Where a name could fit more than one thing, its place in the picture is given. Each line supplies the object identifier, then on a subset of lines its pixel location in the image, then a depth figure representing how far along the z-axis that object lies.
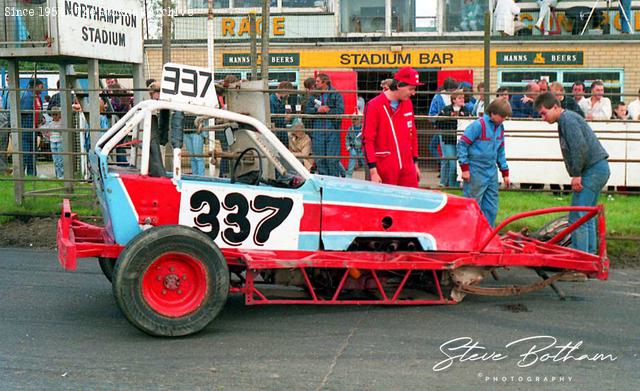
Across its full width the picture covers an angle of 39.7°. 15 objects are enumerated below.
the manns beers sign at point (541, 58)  18.55
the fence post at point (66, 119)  11.94
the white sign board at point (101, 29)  11.05
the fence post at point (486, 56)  10.98
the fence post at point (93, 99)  11.51
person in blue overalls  9.20
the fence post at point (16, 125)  11.71
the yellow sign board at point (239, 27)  20.61
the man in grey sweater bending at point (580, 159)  8.16
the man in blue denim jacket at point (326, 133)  11.88
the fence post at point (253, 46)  11.04
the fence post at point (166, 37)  10.64
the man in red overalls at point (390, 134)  8.38
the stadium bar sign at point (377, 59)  18.83
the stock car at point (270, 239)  6.27
